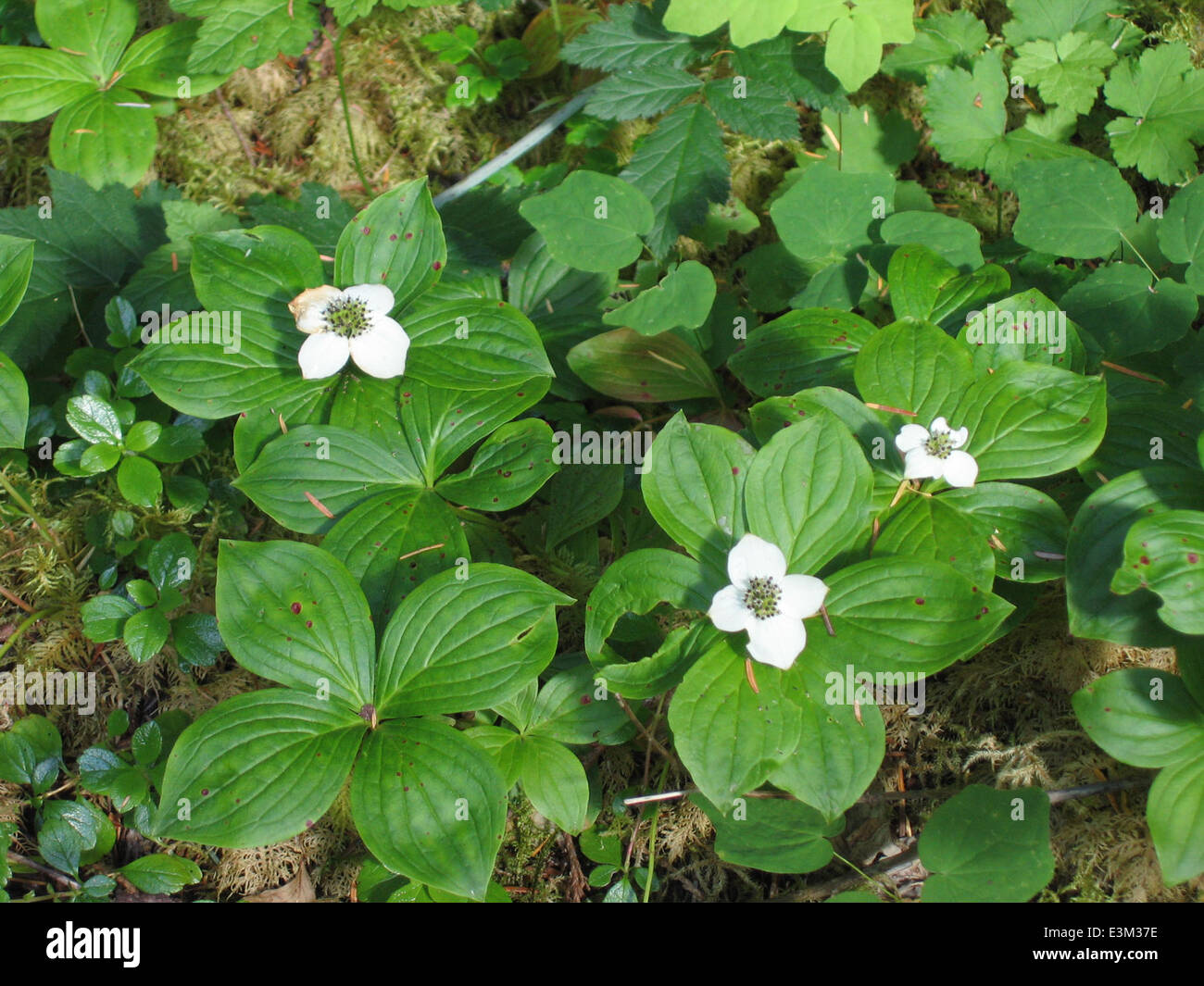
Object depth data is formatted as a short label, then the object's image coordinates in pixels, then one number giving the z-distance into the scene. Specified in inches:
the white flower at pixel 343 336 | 25.5
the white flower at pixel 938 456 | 24.8
